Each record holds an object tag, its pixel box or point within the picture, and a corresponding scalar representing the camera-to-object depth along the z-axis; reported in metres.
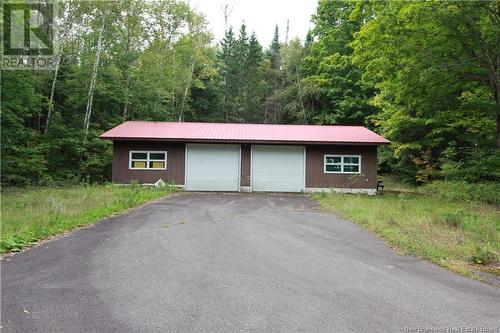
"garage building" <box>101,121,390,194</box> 17.14
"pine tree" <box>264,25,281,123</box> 35.38
